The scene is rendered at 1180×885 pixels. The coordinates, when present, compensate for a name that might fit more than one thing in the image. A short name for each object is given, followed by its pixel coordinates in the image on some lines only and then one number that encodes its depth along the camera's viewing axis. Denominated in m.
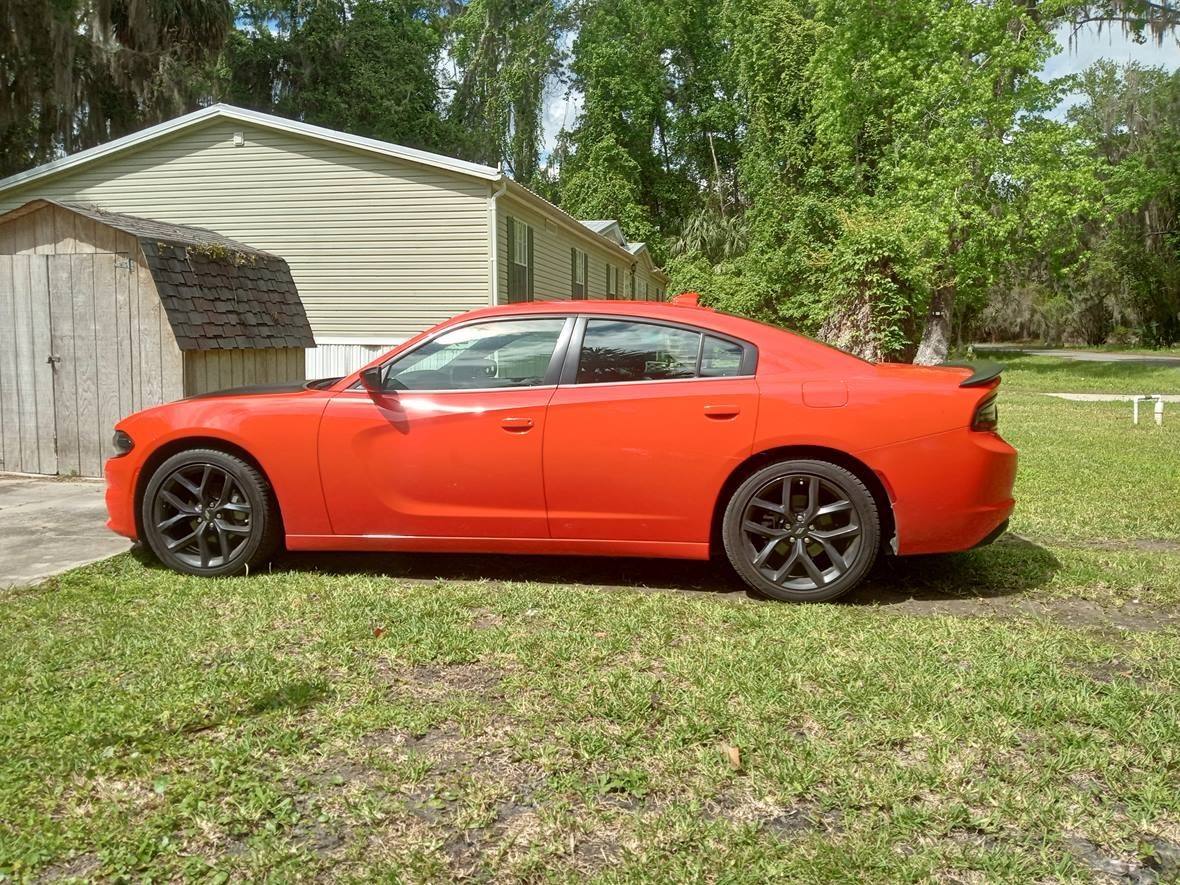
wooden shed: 7.62
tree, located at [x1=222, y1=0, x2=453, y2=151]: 30.00
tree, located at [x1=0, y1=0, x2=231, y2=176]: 21.34
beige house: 15.52
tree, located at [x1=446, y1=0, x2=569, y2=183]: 36.31
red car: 4.23
